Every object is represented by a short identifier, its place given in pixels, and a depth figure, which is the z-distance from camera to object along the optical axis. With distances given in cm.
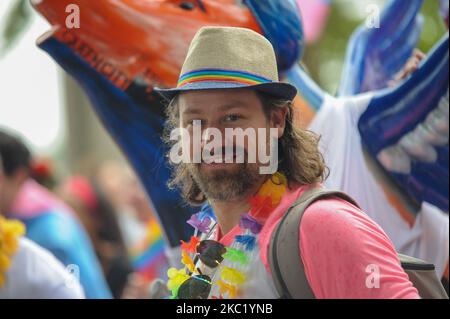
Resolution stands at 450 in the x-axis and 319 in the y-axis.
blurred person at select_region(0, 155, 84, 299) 745
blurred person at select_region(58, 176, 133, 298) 1300
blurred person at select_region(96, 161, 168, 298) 1301
